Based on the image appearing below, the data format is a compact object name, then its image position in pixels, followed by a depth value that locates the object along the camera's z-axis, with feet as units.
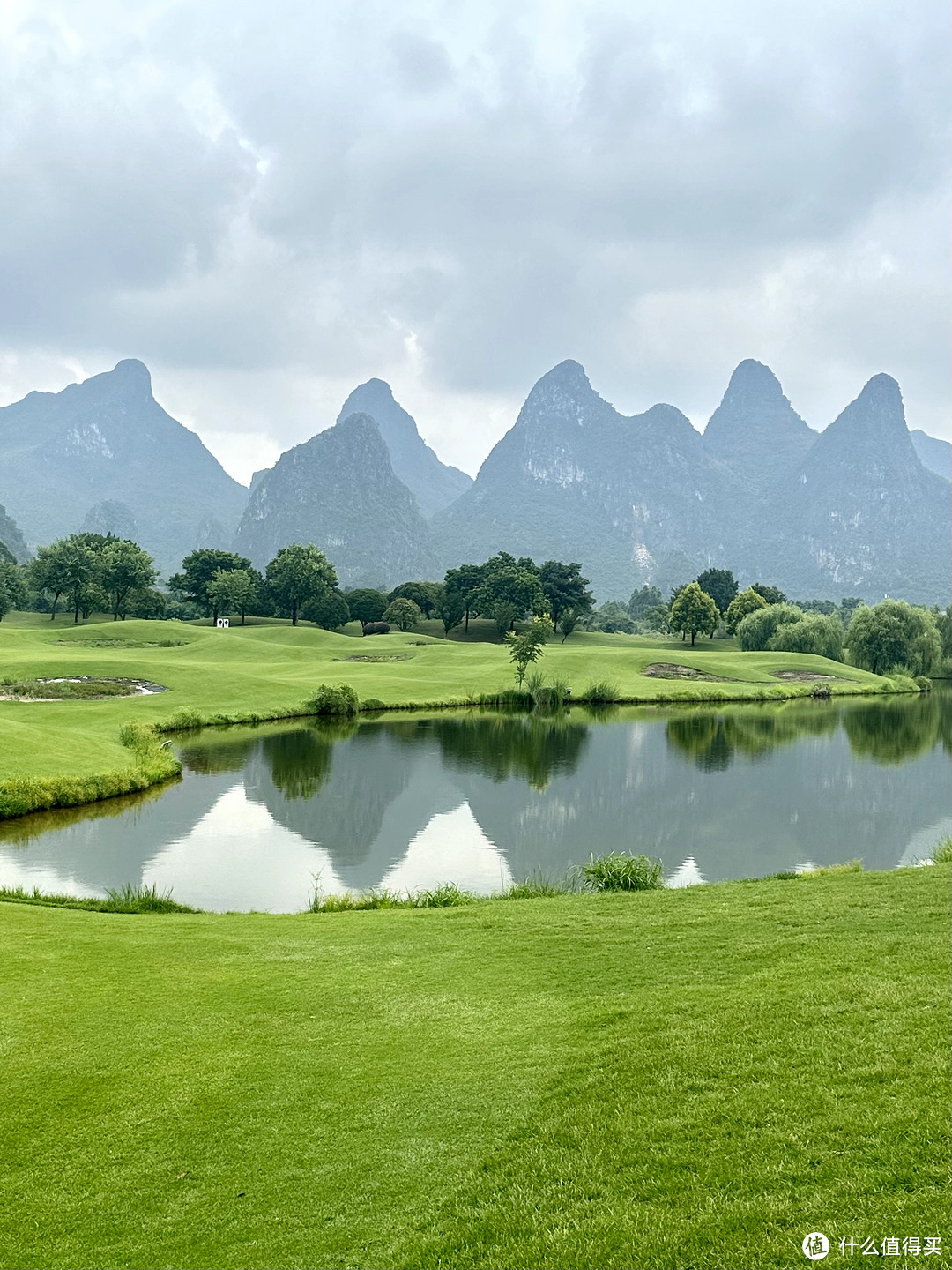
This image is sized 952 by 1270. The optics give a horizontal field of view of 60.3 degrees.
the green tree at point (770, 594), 435.94
